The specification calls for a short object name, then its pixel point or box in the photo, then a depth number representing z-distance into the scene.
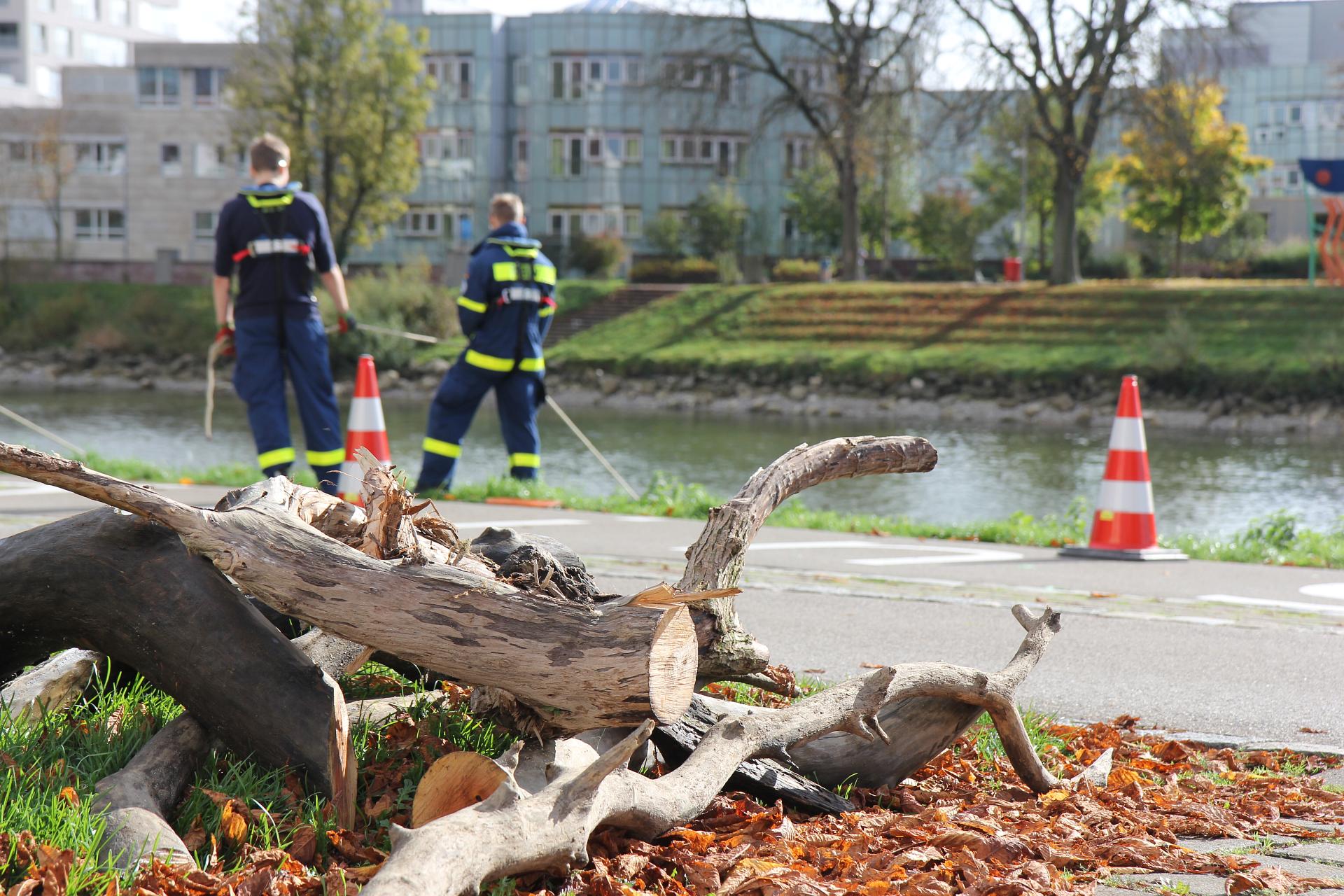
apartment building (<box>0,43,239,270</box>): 66.88
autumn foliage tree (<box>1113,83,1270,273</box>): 50.53
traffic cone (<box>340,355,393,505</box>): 9.45
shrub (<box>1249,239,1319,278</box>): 51.41
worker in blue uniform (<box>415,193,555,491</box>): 10.47
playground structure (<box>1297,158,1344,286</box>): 39.41
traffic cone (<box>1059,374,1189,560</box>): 8.54
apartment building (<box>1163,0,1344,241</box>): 92.75
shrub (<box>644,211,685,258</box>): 60.78
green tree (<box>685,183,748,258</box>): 60.56
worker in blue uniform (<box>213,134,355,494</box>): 9.47
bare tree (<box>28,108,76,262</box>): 61.50
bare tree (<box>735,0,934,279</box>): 43.09
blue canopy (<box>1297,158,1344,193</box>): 39.41
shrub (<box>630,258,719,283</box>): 54.09
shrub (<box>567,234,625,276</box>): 57.69
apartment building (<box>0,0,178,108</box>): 86.19
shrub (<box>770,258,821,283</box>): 52.47
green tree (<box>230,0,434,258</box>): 48.59
